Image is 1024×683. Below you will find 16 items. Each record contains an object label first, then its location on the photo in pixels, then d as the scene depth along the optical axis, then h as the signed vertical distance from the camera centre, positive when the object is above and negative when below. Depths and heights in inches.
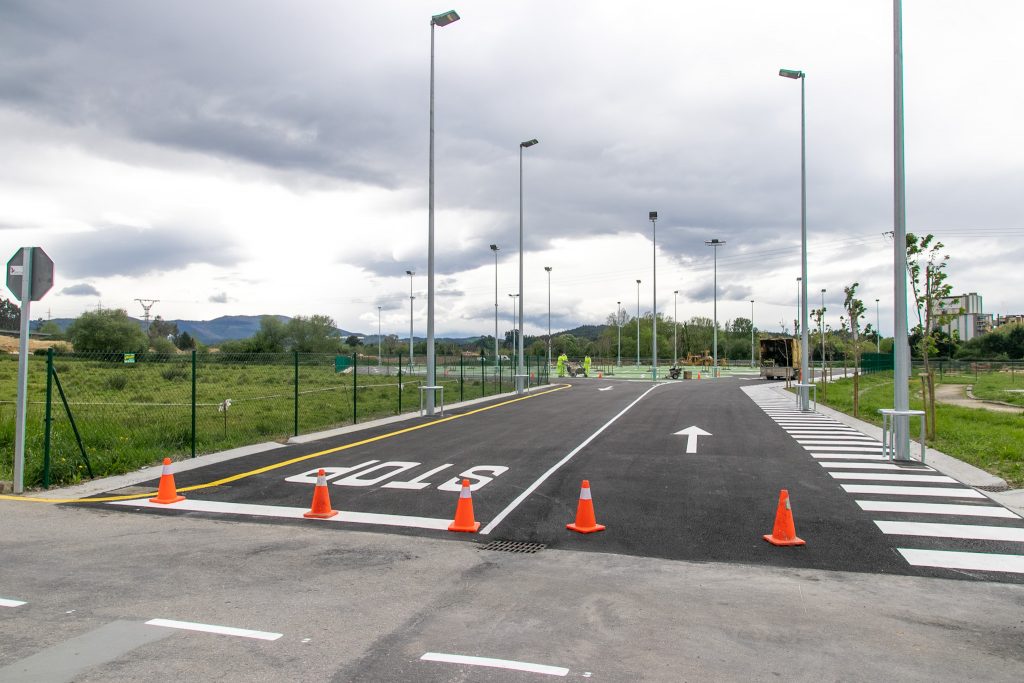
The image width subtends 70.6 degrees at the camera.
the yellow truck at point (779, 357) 2142.0 -25.4
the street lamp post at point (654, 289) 1900.5 +157.9
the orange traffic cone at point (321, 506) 349.1 -75.9
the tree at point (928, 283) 885.2 +81.0
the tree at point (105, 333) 2263.8 +58.0
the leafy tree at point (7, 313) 3090.6 +179.5
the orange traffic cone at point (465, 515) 326.0 -75.7
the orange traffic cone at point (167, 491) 381.7 -74.7
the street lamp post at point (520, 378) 1330.0 -53.3
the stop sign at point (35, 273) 411.8 +44.2
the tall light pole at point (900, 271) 529.0 +56.2
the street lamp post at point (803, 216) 953.5 +175.3
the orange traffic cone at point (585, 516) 329.1 -76.5
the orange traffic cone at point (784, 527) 310.0 -77.1
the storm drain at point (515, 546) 299.4 -82.8
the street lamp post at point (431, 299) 880.3 +65.4
